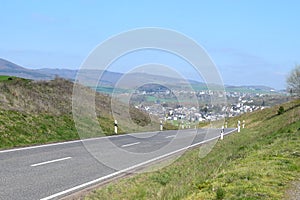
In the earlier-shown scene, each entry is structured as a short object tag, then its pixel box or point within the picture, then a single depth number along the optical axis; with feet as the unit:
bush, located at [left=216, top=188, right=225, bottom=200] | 23.17
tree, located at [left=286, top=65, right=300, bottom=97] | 228.43
